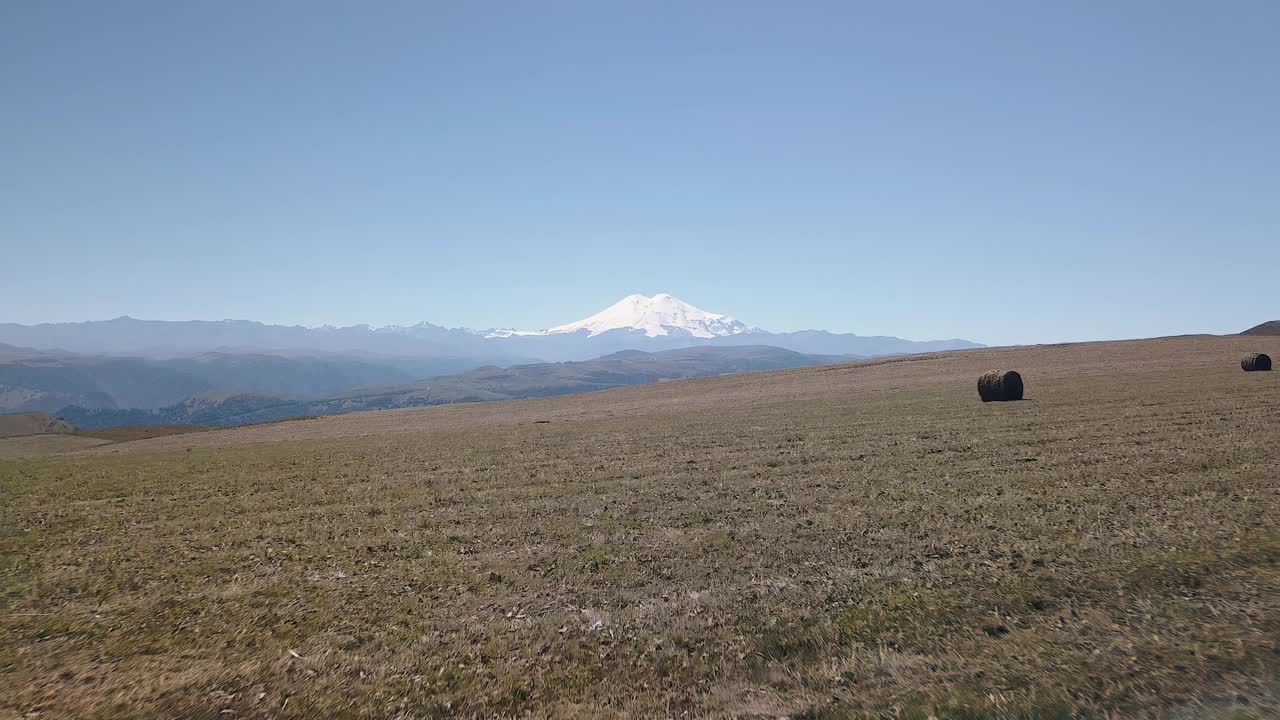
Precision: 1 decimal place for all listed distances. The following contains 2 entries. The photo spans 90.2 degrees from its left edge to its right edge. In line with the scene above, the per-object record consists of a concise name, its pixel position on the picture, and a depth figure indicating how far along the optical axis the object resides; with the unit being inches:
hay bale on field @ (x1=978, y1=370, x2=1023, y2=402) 1450.5
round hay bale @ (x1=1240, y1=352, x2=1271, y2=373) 1672.0
